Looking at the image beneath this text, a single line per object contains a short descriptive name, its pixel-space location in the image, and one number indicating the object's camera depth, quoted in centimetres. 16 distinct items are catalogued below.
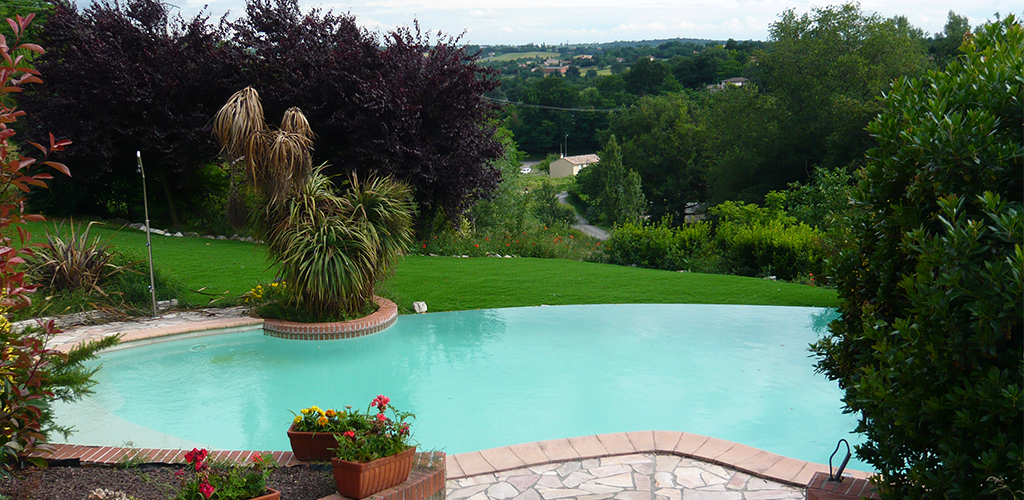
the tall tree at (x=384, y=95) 1345
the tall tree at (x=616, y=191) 4091
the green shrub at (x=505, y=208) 1741
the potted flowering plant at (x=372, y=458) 355
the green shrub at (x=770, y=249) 1226
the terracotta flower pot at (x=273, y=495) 333
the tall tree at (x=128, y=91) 1345
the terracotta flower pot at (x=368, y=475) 354
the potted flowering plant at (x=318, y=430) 400
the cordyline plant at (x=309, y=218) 778
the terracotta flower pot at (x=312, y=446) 402
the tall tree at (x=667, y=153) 4438
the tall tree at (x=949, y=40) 3406
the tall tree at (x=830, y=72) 2577
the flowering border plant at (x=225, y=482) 329
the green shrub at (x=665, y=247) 1374
